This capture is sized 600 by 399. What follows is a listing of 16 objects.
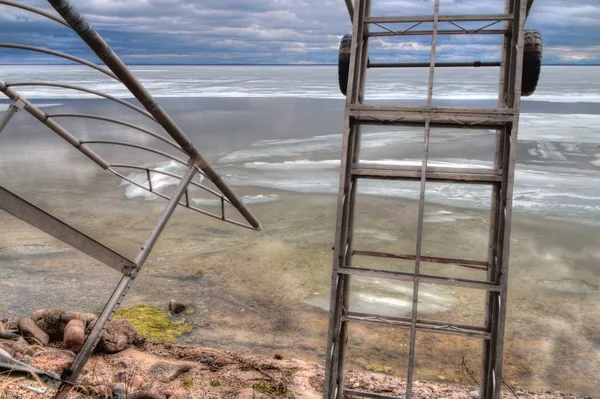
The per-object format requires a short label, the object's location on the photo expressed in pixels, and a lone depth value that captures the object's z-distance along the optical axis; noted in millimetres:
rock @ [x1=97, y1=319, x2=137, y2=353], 9930
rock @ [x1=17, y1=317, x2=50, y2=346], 9883
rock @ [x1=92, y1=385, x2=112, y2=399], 7190
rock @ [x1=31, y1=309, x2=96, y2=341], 10242
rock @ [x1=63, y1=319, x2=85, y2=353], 9797
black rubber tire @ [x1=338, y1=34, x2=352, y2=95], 7422
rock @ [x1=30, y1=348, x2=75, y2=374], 8547
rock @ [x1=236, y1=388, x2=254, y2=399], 8523
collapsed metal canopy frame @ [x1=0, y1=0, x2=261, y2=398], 5027
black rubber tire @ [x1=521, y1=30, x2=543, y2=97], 6914
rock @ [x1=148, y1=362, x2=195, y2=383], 9148
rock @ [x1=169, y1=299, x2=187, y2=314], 12041
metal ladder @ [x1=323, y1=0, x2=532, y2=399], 5637
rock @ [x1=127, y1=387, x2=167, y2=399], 7500
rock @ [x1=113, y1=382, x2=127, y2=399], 7516
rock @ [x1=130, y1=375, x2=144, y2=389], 8475
